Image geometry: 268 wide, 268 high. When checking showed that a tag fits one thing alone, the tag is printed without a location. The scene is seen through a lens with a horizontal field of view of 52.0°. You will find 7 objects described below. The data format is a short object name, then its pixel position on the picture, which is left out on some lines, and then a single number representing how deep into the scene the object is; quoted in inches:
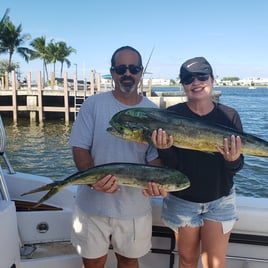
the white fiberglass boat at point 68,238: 89.5
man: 76.5
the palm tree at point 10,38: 1412.9
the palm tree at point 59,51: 1748.5
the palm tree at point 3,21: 1397.2
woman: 75.5
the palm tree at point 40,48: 1729.0
